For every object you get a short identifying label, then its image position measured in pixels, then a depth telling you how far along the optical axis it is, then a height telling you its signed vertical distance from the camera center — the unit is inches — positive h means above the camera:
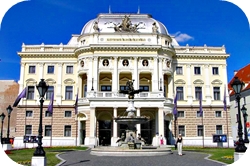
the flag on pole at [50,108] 1283.8 +10.1
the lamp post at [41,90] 482.4 +44.0
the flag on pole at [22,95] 1107.0 +70.9
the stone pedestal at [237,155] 454.7 -85.0
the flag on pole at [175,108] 1314.9 +12.9
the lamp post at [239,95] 468.3 +34.9
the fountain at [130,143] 671.1 -103.2
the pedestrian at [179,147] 735.0 -112.1
